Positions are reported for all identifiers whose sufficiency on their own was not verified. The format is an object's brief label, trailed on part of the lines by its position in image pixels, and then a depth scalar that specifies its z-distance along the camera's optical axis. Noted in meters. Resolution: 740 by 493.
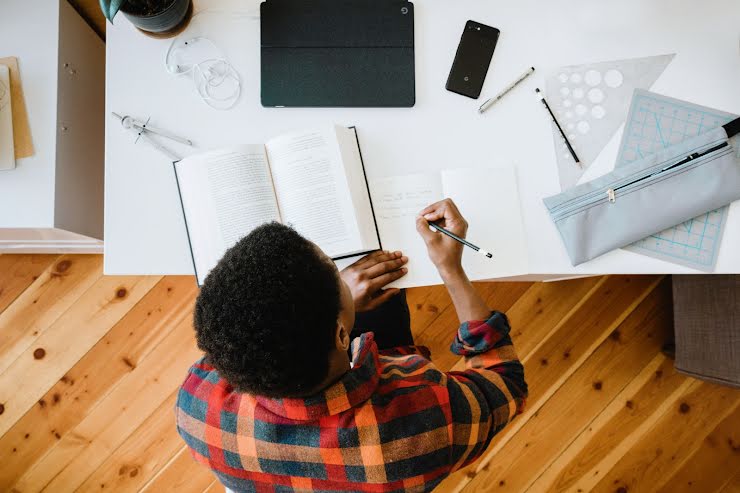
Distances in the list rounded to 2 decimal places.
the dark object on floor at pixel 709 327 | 1.13
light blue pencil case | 0.91
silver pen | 0.99
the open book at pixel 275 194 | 0.91
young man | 0.63
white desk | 0.97
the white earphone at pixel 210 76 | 0.99
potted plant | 0.90
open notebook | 0.96
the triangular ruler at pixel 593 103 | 0.97
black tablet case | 0.98
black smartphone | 0.99
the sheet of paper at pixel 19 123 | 1.00
